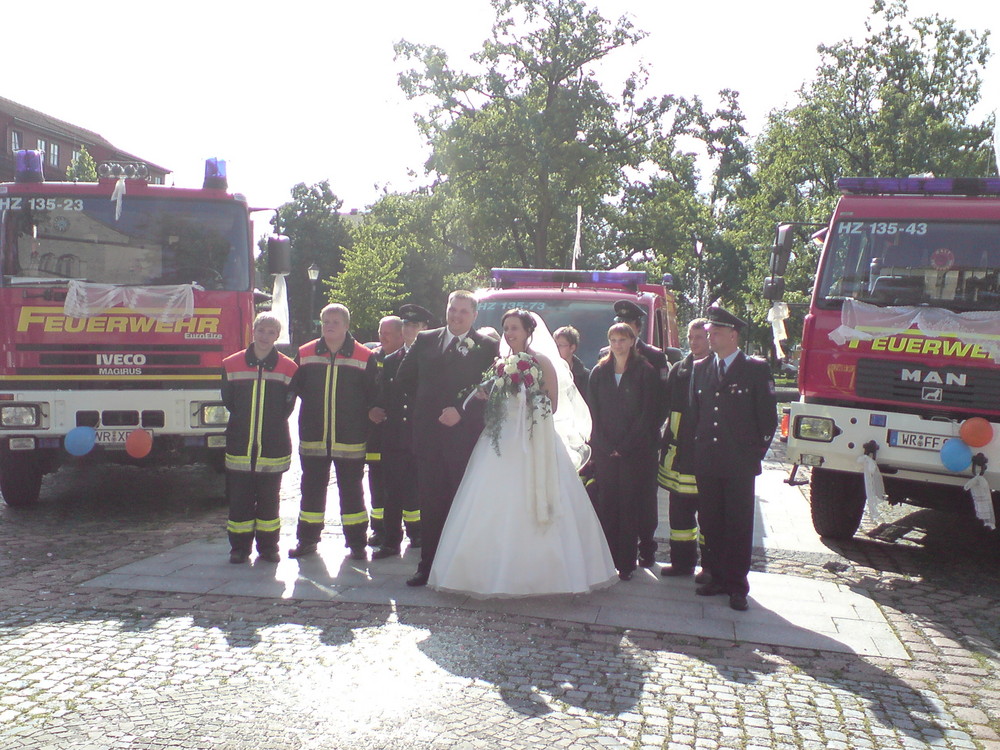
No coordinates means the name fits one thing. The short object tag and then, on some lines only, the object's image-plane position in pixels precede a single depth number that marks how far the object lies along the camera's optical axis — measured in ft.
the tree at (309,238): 209.87
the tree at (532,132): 105.91
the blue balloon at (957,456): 22.85
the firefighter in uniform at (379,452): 25.27
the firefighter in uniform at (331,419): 23.68
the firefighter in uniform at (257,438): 23.22
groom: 20.76
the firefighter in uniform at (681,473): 22.07
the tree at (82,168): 138.21
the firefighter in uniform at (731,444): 20.24
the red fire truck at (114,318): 28.04
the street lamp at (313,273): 92.98
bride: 19.39
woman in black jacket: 22.11
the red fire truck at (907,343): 23.35
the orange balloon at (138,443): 27.58
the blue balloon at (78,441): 27.40
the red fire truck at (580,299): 32.83
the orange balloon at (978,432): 22.76
